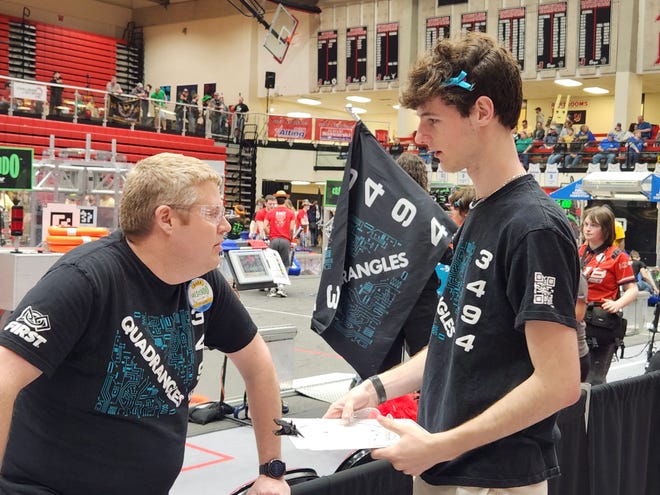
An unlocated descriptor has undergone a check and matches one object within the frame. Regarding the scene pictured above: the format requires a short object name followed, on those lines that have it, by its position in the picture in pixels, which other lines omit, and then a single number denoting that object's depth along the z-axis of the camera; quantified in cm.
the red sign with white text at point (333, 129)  2725
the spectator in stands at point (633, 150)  1890
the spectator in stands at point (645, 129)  2023
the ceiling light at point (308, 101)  2998
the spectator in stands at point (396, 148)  2405
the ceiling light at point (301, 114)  3138
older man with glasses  161
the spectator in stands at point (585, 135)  2131
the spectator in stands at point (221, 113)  2473
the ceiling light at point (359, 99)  2876
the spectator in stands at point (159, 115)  2222
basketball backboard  2795
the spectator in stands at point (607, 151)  1953
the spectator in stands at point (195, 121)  2348
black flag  317
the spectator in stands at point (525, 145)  2131
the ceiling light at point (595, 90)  2511
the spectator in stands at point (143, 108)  2191
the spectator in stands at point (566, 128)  2255
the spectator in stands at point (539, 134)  2277
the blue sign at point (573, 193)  1339
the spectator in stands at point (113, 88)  2260
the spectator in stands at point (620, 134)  2038
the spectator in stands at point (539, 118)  2344
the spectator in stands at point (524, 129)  2327
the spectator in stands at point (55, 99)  2011
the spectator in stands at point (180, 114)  2306
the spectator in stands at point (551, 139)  2173
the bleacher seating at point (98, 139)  1997
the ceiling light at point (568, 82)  2349
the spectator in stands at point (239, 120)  2585
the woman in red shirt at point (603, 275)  581
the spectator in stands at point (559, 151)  2053
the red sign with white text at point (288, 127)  2700
